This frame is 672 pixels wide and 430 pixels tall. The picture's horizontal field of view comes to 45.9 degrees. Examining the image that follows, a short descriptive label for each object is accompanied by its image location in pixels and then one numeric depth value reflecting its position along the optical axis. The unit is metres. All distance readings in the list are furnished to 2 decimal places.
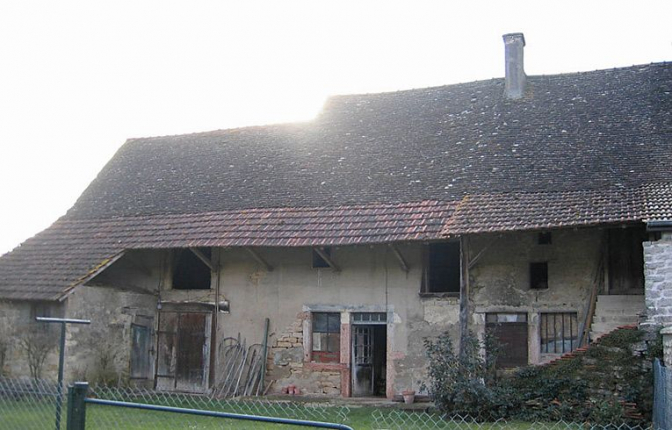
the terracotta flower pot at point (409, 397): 15.52
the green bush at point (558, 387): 12.45
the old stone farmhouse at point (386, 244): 15.15
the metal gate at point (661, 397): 8.75
